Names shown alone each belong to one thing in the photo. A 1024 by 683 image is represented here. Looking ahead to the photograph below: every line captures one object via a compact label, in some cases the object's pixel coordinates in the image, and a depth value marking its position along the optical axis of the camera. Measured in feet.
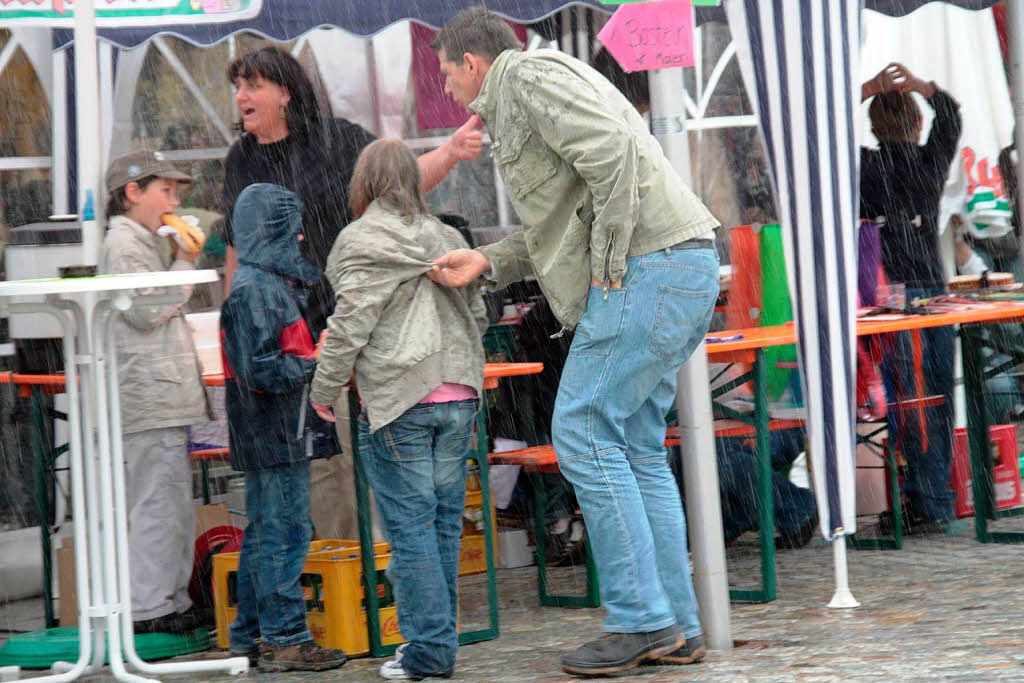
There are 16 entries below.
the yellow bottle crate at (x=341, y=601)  35.70
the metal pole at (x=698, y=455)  32.50
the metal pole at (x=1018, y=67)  43.09
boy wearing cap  37.52
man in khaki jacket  28.84
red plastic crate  48.26
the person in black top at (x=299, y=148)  41.88
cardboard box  40.04
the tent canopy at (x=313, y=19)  45.01
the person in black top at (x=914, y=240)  48.34
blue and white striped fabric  35.42
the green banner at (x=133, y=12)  36.50
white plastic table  31.73
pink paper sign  31.35
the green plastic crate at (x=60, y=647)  35.73
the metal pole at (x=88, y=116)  32.42
